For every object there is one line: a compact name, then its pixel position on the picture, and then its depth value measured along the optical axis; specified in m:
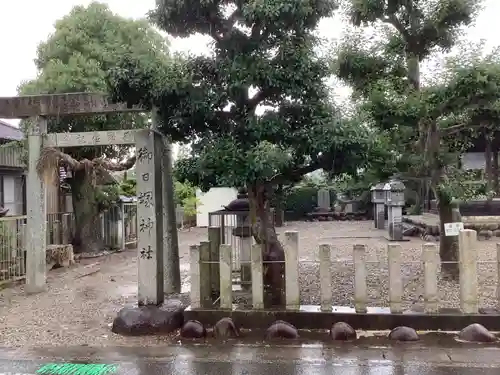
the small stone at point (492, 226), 16.88
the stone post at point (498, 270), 6.64
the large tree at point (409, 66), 7.98
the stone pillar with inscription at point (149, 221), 7.47
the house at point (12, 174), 15.88
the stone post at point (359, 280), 6.68
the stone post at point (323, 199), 31.52
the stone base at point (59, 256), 13.36
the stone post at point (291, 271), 6.89
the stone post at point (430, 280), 6.51
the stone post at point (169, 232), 9.31
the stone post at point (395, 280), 6.59
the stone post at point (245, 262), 8.92
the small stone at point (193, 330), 6.60
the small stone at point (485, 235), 16.52
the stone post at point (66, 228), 16.39
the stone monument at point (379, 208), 21.07
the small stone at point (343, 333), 6.30
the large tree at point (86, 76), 13.84
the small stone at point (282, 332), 6.45
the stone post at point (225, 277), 7.00
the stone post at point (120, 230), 17.84
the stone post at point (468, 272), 6.46
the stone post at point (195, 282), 7.10
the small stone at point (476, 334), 6.04
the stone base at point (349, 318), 6.40
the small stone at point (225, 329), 6.57
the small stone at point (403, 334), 6.17
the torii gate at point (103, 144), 7.60
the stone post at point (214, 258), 8.07
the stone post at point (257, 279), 6.96
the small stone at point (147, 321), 6.91
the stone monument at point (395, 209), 16.92
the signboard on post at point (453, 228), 8.45
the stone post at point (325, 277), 6.79
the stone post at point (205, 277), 7.32
